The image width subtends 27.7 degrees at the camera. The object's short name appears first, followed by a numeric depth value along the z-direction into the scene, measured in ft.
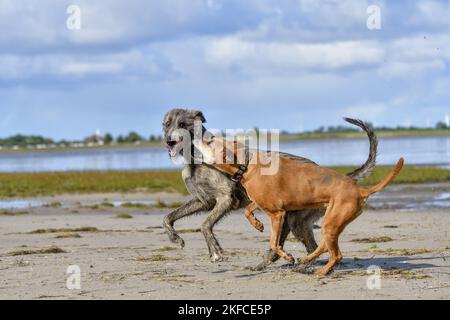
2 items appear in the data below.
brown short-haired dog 38.17
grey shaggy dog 43.06
